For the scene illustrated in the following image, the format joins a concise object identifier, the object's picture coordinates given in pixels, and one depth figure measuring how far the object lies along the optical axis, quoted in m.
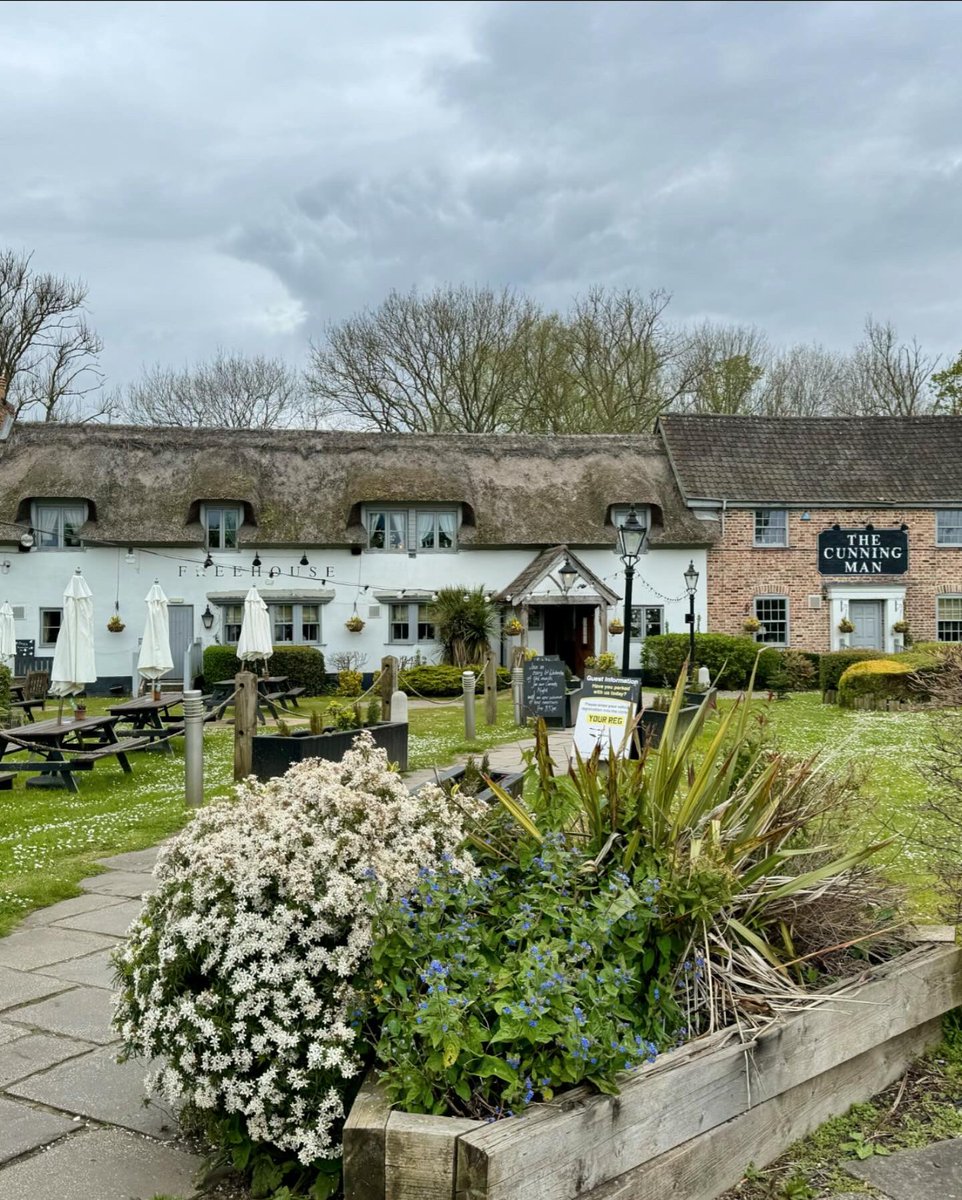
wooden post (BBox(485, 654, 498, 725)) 16.89
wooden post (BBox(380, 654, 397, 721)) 12.77
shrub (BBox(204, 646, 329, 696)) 24.70
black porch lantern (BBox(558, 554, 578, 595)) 26.20
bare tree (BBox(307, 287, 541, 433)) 34.88
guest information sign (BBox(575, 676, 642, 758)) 6.42
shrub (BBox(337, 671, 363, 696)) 25.12
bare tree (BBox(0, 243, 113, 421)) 35.22
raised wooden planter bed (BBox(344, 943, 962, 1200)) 2.47
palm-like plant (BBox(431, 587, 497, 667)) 25.89
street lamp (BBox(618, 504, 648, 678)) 15.05
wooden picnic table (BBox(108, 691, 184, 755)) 12.95
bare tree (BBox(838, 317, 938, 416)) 39.09
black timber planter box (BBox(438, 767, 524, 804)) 5.71
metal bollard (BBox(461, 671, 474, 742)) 14.38
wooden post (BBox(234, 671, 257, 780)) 10.22
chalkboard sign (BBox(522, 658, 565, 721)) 15.38
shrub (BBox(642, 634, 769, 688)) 23.89
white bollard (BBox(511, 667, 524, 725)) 16.53
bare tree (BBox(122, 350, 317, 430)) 40.00
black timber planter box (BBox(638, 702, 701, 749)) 11.93
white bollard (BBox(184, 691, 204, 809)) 9.21
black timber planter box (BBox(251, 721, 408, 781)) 9.52
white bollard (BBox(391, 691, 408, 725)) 12.58
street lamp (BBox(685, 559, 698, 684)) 20.81
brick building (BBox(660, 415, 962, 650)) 27.67
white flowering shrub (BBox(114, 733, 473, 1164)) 2.86
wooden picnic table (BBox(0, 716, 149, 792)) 10.19
